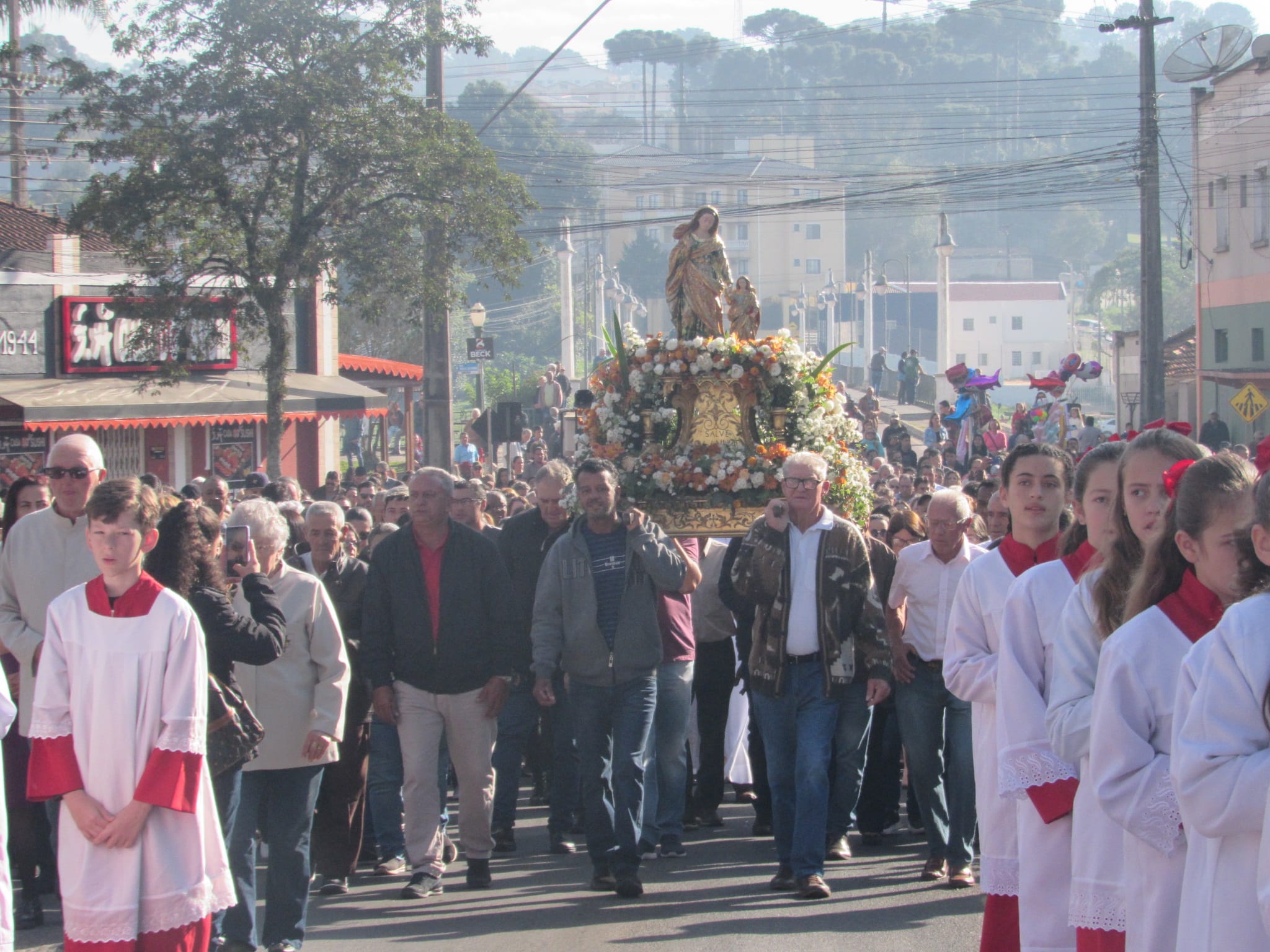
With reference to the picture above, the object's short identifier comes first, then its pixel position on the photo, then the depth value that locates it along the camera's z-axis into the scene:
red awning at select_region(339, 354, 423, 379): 32.02
